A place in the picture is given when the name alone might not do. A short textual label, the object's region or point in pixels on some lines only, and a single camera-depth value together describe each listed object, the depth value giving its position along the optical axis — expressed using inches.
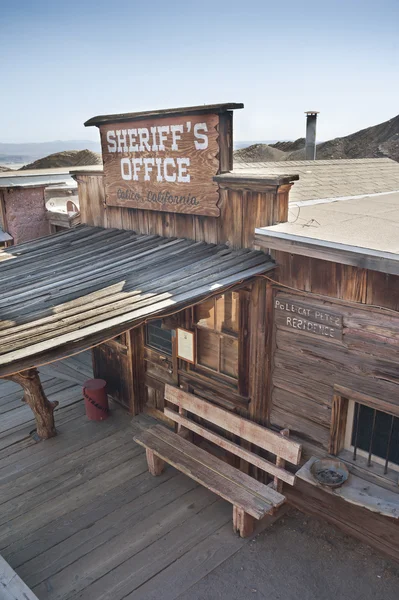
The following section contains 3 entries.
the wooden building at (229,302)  172.6
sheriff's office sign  227.0
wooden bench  213.5
